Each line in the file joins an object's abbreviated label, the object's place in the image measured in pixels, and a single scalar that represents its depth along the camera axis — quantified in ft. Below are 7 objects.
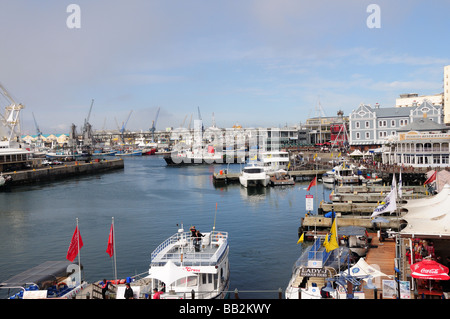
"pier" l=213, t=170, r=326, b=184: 260.83
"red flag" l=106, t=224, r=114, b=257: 68.39
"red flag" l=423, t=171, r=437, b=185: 138.00
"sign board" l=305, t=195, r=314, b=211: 111.95
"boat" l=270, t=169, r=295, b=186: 231.50
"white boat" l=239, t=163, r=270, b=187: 223.10
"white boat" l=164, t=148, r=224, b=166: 448.24
